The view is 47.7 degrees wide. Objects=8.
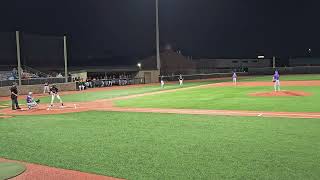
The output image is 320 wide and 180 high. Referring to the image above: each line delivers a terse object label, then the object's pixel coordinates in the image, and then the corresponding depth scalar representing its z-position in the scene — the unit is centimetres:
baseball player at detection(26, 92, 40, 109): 2031
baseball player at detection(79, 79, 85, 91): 3940
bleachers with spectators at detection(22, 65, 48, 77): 4131
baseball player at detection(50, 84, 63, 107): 2088
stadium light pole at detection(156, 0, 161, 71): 4413
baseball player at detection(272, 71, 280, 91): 2498
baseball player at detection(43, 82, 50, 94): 3444
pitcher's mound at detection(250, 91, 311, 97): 2416
